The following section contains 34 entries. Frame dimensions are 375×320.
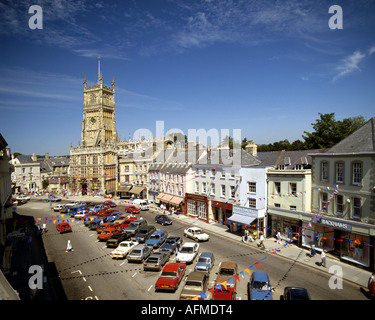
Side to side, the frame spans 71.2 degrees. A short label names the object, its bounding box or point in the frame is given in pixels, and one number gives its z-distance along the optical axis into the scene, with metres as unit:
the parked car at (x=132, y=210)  44.87
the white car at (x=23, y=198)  59.66
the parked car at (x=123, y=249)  24.94
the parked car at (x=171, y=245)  25.27
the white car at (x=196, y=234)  29.84
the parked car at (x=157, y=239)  27.22
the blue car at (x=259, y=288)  16.09
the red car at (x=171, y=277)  18.00
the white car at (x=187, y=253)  23.29
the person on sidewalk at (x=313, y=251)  25.21
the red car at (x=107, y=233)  30.69
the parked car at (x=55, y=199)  60.41
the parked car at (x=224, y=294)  16.12
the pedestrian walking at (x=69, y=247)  27.36
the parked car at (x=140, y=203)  51.25
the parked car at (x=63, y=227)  34.53
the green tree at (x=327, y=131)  46.28
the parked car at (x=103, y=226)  33.09
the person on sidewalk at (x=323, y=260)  22.67
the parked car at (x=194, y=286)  16.08
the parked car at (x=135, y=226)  32.16
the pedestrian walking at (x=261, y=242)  27.63
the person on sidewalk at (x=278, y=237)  29.27
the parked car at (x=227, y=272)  17.73
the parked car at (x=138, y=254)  23.61
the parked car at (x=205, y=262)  20.63
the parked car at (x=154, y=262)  21.67
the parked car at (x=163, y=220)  37.36
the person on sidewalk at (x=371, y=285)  17.58
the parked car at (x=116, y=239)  28.27
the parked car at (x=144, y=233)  29.29
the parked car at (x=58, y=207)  48.84
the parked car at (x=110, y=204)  51.21
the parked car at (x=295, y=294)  15.05
